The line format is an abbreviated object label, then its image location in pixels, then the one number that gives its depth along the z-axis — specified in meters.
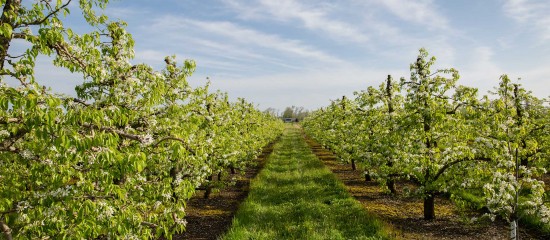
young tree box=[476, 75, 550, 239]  9.05
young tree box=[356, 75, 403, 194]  14.61
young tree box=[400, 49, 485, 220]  12.61
